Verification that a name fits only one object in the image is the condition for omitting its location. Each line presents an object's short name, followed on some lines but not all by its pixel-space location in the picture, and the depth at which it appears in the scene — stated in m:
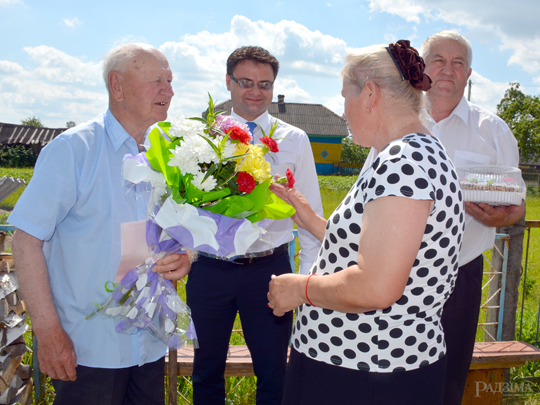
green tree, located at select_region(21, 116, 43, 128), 71.80
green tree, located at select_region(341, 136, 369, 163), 49.03
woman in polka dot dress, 1.35
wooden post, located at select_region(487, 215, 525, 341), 3.95
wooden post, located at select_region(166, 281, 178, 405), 2.75
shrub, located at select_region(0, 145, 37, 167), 41.91
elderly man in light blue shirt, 1.84
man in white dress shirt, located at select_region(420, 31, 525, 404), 2.42
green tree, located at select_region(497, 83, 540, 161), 31.81
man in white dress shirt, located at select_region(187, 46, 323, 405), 2.72
